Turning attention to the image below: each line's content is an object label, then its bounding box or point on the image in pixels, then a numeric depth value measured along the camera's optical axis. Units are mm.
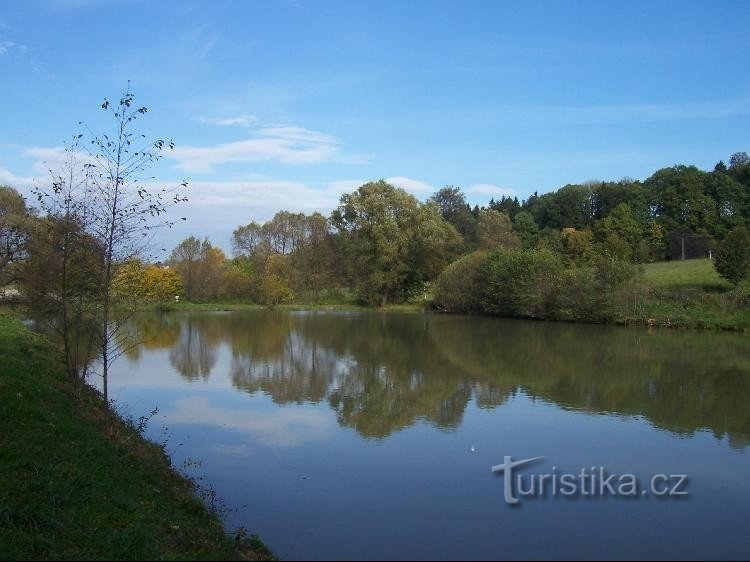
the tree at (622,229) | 53812
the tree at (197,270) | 55562
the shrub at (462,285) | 43625
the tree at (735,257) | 31234
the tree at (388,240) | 47969
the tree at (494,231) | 58656
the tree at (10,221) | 23816
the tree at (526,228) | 64113
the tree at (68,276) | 9789
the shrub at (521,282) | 37219
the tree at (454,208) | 70812
